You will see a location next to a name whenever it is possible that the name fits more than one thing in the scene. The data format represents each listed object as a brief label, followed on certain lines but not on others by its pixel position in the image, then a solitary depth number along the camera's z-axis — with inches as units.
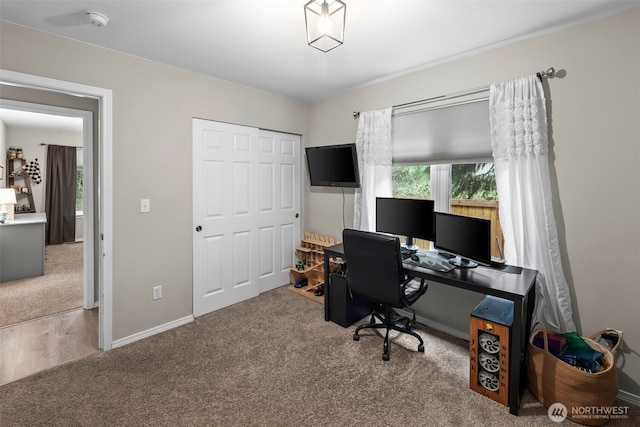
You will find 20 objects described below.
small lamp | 174.6
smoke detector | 74.7
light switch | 103.1
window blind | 97.5
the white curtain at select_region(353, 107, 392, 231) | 120.7
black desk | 70.4
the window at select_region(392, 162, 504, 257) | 101.2
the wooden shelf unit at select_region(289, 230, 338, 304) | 145.4
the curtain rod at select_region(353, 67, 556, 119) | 83.3
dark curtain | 244.2
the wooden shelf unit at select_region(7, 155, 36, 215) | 226.5
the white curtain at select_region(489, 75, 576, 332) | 83.0
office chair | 88.4
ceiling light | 60.9
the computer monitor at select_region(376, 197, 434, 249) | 105.3
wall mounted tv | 130.8
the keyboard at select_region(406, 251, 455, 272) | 90.7
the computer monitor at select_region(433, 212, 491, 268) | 85.3
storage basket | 65.6
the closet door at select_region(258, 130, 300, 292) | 143.6
